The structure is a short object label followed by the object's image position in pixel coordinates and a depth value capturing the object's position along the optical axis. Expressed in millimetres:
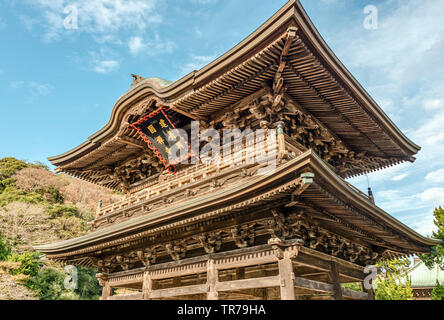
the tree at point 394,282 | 21281
